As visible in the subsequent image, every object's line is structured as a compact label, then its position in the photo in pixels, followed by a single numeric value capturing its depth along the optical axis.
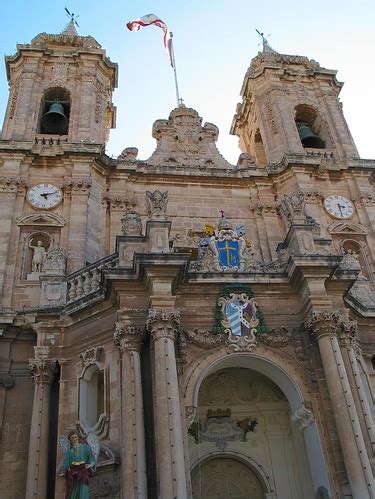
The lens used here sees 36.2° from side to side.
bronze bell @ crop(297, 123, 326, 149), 22.47
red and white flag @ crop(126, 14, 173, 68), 24.50
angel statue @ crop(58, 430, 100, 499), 10.37
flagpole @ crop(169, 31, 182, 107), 23.33
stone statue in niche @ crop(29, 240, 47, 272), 16.31
